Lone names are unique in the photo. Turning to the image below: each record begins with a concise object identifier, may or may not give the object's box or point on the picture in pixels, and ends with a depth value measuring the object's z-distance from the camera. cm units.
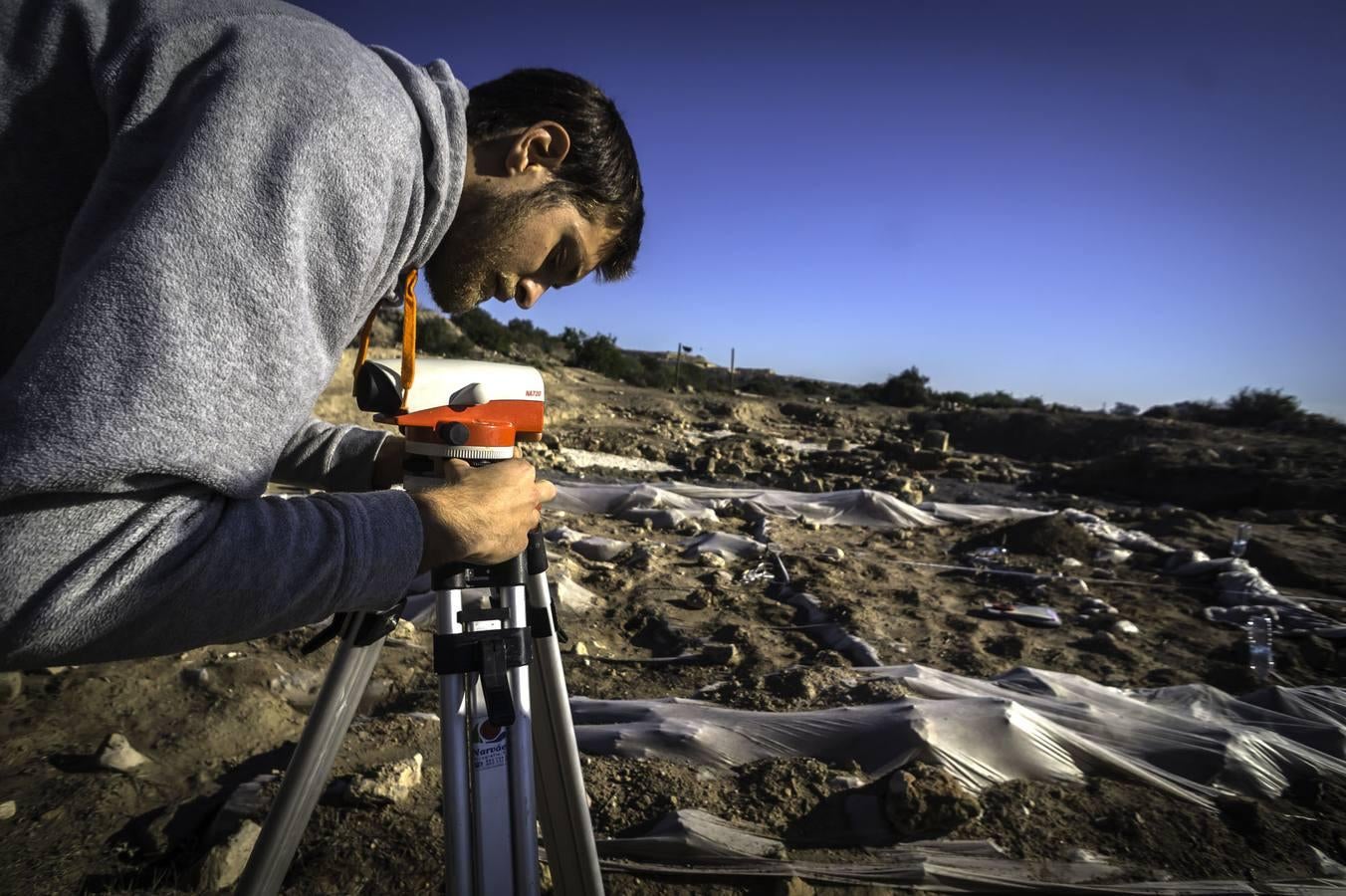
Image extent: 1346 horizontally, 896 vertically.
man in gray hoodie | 63
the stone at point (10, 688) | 220
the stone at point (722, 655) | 320
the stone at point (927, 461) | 1196
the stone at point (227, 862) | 164
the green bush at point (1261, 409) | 1842
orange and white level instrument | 107
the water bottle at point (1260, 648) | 353
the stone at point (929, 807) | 190
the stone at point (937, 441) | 1603
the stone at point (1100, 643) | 381
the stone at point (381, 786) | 188
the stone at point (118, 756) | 197
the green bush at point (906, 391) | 3120
